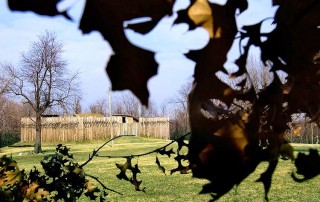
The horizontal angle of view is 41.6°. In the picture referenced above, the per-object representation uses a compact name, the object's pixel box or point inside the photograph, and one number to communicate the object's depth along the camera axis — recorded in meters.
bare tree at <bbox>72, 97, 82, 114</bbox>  51.49
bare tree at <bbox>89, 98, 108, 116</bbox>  57.84
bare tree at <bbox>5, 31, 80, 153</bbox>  26.77
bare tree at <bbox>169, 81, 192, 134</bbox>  43.89
